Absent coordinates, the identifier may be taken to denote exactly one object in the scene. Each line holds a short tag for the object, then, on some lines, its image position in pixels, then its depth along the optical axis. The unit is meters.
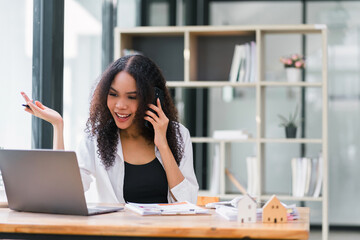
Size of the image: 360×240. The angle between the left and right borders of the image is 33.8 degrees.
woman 2.33
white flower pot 4.32
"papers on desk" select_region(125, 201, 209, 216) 1.84
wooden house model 1.70
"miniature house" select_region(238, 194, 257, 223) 1.69
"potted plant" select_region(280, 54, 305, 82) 4.33
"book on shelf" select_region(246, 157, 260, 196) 4.19
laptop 1.77
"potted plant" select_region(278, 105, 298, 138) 4.35
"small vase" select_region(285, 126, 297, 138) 4.35
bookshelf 4.15
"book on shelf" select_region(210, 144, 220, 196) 4.26
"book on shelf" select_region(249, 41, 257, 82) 4.21
